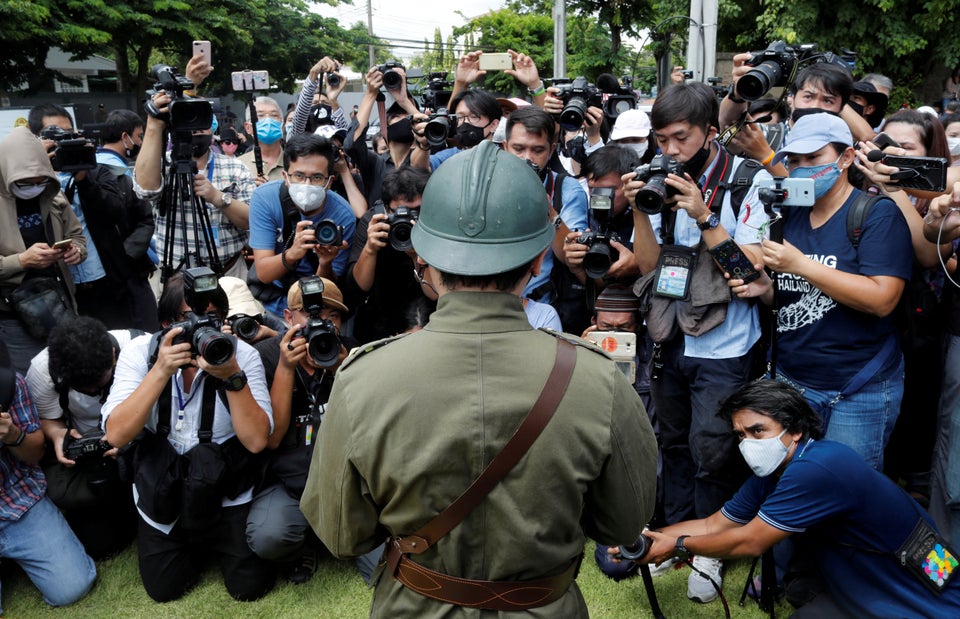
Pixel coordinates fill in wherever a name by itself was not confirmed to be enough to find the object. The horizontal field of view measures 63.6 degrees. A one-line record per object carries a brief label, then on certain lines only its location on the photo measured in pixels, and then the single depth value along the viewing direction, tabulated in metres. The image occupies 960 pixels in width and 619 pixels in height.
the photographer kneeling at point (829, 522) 2.73
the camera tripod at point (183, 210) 3.97
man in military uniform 1.64
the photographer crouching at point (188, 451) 3.36
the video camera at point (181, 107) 3.84
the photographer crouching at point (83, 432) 3.65
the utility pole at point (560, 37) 14.73
